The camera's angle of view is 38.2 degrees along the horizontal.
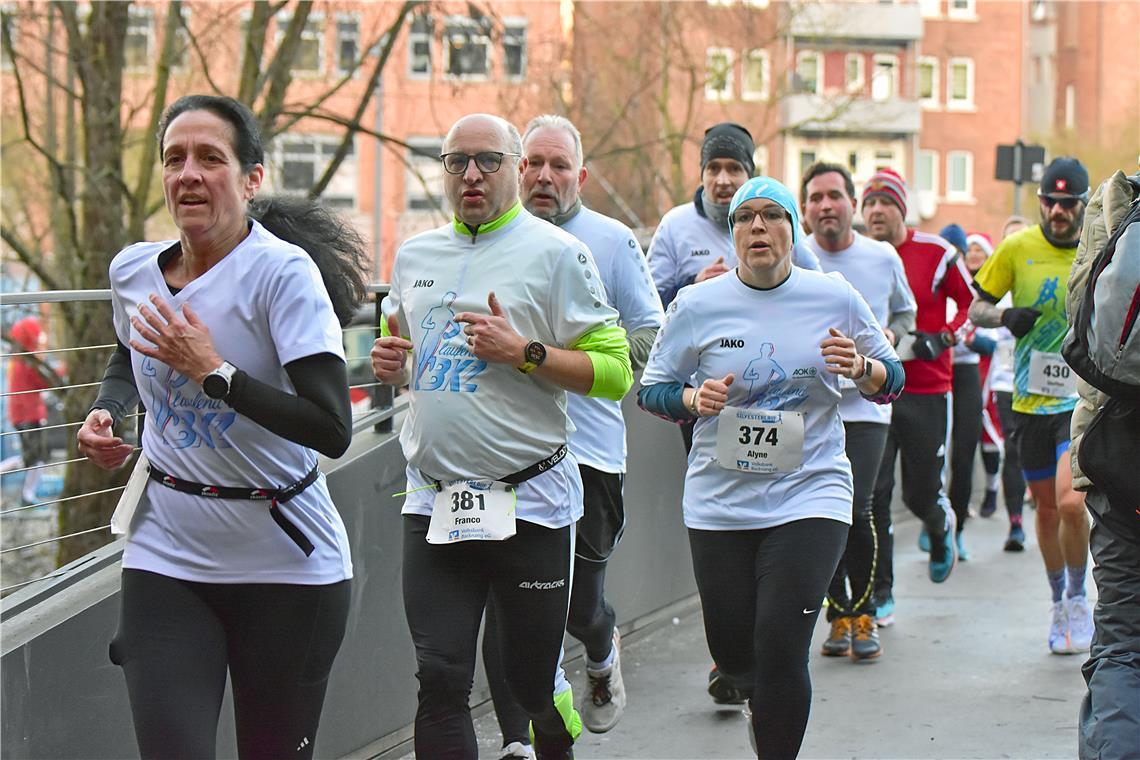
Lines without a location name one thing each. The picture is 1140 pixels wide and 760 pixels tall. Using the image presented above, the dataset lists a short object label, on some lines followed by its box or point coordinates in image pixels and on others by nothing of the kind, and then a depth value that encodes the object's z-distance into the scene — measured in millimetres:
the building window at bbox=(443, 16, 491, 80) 14539
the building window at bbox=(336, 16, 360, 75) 15781
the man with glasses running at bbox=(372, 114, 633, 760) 4664
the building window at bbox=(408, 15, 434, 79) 14719
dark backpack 4172
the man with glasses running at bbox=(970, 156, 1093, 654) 8062
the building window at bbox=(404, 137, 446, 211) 14516
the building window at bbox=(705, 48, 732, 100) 29469
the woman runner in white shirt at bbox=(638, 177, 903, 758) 5309
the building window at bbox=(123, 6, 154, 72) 15000
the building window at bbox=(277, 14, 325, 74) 15328
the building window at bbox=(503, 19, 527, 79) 15191
